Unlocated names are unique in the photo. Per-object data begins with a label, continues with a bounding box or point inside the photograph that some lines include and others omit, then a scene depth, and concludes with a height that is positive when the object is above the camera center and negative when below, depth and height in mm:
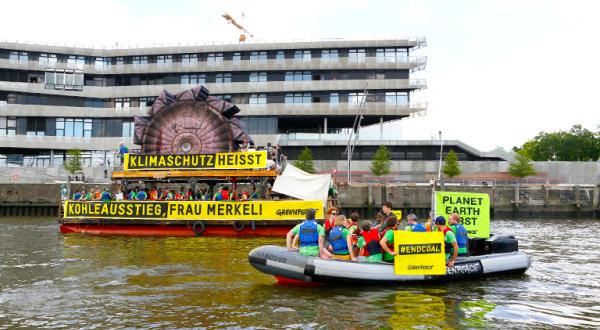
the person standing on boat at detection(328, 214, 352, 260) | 13750 -1583
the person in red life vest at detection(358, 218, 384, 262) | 13831 -1665
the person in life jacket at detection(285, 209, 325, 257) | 13750 -1513
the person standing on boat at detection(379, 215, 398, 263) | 13539 -1517
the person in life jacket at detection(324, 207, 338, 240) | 15578 -1239
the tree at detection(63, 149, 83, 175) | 54250 +1745
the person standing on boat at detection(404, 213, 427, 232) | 13938 -1161
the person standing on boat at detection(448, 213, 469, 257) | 14875 -1429
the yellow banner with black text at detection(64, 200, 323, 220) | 24797 -1457
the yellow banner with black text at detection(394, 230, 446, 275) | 13477 -1884
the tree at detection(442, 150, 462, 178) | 54312 +1941
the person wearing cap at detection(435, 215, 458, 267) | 14156 -1538
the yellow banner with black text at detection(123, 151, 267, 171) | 26125 +1084
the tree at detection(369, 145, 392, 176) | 54000 +2236
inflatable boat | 13383 -2339
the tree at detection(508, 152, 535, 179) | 54425 +1908
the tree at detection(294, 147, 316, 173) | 53856 +2247
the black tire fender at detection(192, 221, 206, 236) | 25422 -2313
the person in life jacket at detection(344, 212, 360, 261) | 14547 -1418
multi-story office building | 64812 +12501
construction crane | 90969 +29587
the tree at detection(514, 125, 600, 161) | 79625 +6672
